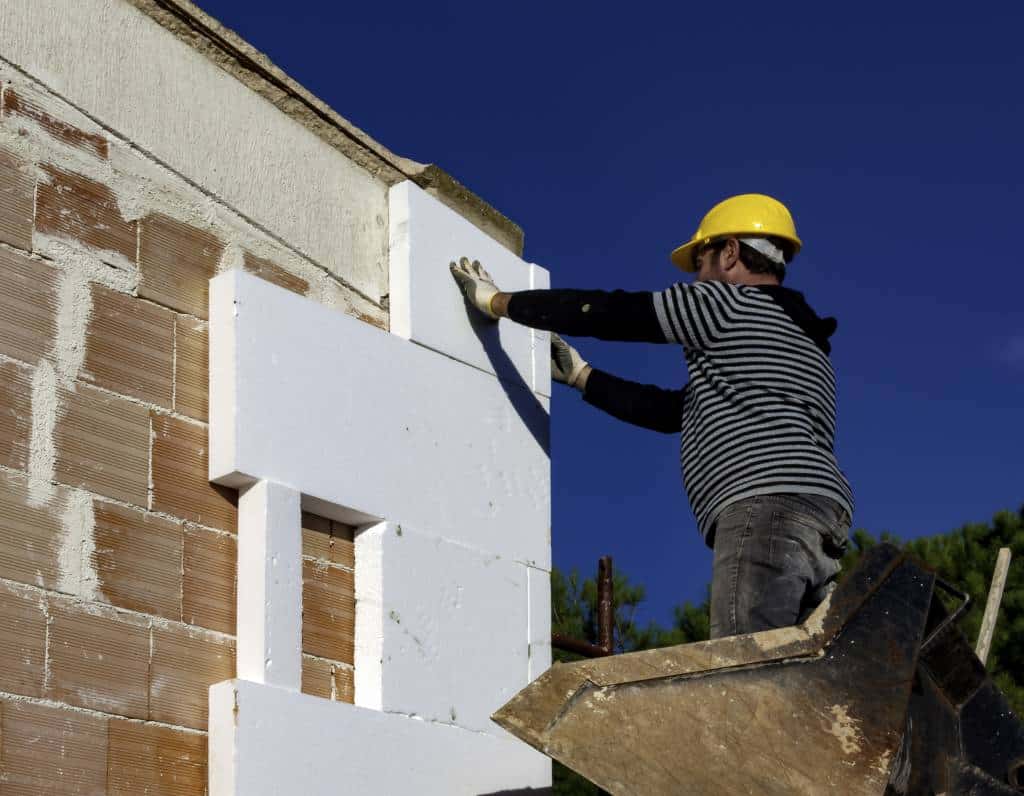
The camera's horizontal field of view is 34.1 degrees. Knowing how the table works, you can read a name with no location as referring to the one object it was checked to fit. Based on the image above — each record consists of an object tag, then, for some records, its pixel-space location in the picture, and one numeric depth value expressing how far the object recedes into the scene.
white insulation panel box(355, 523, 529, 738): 4.84
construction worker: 4.71
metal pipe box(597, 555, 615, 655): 7.76
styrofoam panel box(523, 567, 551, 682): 5.46
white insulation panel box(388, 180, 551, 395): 5.42
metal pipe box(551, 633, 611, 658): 6.60
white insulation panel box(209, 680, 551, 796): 4.19
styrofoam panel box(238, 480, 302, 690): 4.39
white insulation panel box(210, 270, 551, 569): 4.57
